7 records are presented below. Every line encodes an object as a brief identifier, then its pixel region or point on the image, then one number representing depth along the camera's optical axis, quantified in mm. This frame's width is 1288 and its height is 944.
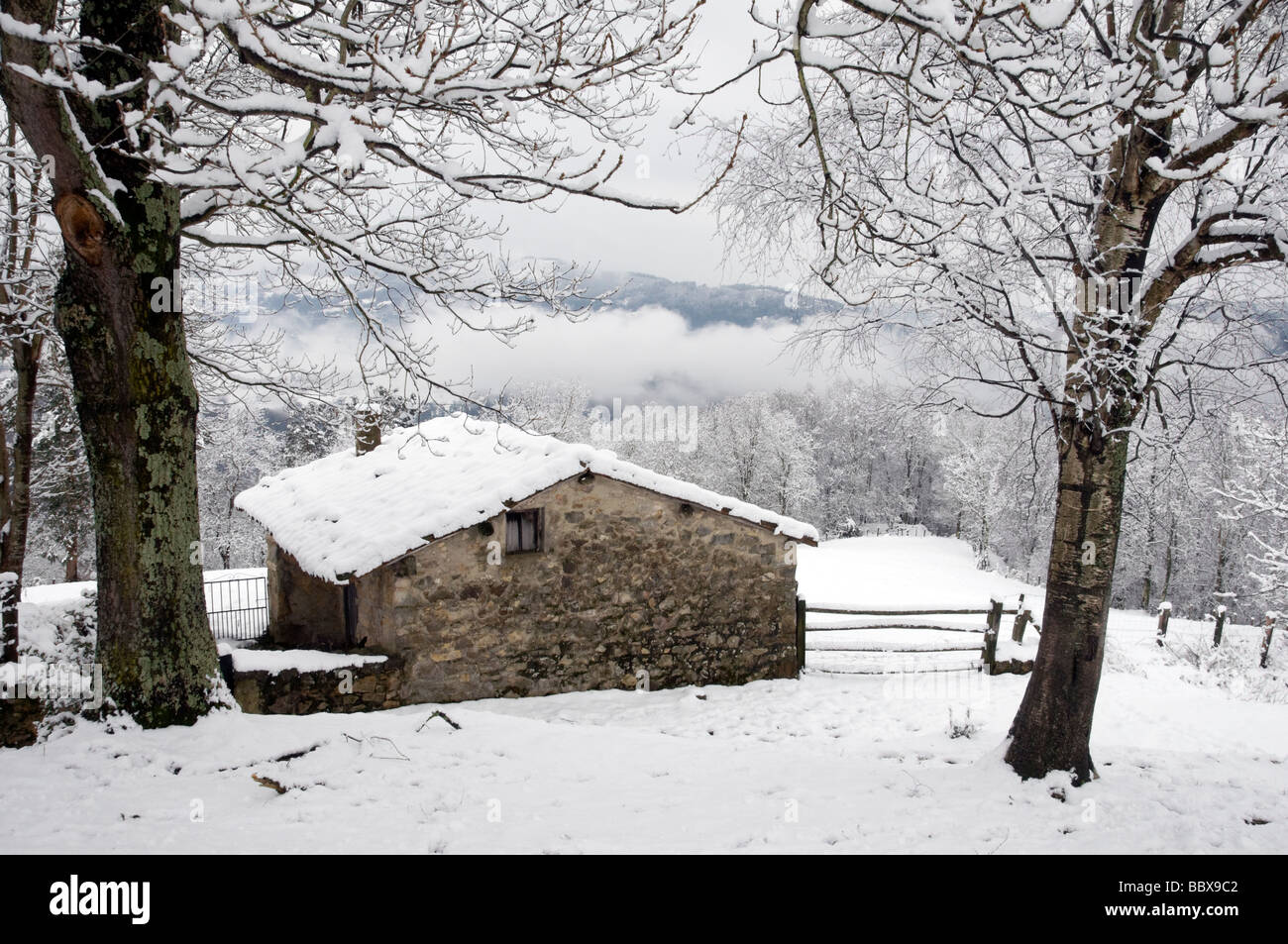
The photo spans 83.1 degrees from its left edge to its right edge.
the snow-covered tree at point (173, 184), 3766
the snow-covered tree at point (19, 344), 8203
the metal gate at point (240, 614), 18375
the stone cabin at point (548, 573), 10180
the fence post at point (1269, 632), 14492
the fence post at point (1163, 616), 16656
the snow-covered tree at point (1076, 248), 4668
